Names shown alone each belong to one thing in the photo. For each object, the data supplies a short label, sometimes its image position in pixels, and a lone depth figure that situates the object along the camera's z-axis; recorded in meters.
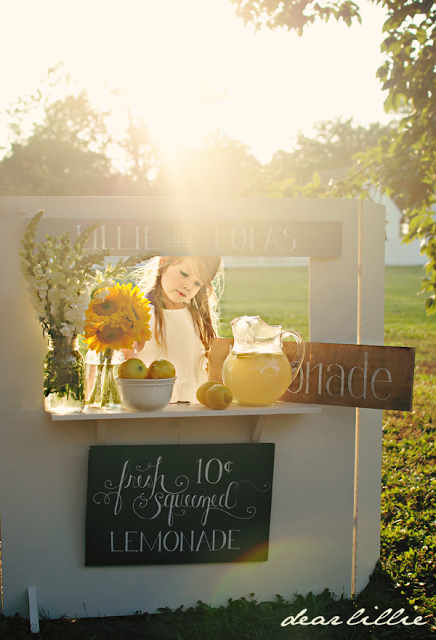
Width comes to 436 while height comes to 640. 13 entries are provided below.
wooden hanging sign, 2.25
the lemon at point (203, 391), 2.17
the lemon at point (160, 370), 2.07
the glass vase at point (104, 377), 2.18
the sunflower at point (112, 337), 2.06
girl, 2.70
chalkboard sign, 2.32
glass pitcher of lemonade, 2.09
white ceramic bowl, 2.04
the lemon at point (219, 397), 2.08
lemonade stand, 2.31
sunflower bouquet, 2.06
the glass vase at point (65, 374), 2.12
